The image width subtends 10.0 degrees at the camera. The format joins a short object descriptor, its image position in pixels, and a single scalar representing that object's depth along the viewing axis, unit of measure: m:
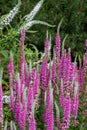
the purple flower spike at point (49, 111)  2.47
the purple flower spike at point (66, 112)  2.60
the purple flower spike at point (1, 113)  2.48
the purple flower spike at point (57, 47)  3.12
